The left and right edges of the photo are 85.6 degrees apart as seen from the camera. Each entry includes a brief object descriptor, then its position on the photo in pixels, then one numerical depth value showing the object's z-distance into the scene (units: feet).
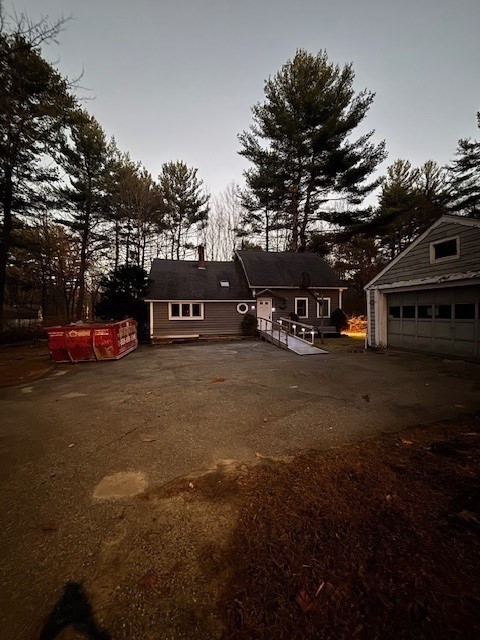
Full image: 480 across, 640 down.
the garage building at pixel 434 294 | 27.96
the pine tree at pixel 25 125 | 24.53
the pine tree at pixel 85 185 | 65.72
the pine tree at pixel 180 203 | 83.46
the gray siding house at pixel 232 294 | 55.47
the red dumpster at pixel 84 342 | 32.04
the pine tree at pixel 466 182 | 74.08
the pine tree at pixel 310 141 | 61.26
